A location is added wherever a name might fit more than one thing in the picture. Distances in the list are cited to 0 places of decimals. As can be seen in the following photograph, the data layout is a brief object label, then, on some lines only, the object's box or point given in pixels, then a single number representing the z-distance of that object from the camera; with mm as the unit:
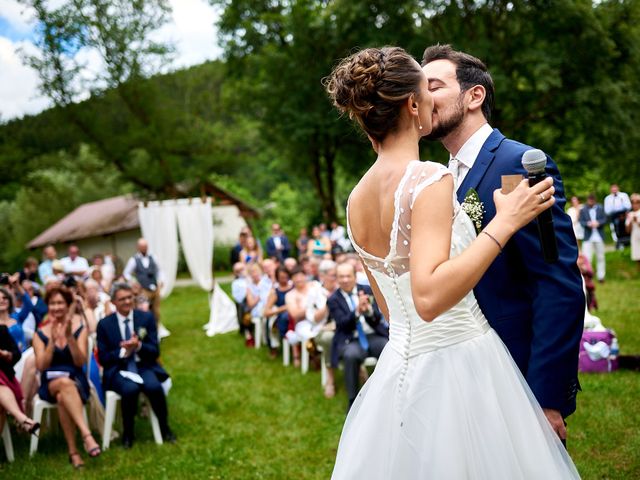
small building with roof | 32406
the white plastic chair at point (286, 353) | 9484
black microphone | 1734
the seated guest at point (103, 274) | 11719
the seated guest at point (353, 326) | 7215
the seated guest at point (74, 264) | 13719
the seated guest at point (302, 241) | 19480
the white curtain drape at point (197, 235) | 18531
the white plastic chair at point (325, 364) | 7262
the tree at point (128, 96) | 24203
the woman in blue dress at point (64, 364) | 6098
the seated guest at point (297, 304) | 9099
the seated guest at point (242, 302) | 11352
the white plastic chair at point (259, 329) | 10945
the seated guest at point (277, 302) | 9922
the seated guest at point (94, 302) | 8906
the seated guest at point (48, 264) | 13656
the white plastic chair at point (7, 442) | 6160
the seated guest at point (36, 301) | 8320
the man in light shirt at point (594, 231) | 13484
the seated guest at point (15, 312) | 6492
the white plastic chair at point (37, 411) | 6212
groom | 1950
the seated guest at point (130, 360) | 6406
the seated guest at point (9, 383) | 5888
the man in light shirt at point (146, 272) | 12141
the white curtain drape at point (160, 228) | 18375
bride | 1694
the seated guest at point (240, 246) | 15000
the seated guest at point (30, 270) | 11893
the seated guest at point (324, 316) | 7752
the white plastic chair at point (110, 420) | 6395
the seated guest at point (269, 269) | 11287
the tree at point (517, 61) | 17328
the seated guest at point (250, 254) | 14148
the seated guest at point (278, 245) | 17141
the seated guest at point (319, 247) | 14516
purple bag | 7152
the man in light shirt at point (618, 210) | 13883
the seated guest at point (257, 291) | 10984
